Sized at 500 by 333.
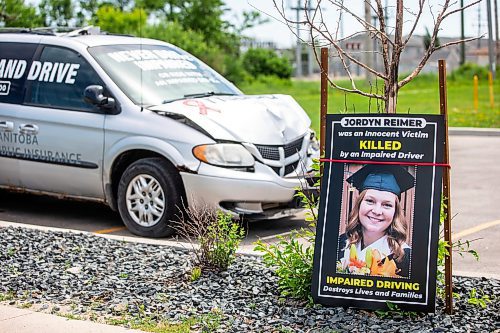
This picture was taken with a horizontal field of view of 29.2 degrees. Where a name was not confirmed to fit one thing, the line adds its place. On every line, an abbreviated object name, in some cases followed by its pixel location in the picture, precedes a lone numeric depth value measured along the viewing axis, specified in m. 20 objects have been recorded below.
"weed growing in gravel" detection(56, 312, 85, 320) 5.71
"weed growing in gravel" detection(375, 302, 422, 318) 5.54
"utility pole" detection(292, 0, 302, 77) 67.09
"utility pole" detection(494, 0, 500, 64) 44.13
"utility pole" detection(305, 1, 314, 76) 83.79
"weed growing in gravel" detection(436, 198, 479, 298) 5.64
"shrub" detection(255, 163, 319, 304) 5.93
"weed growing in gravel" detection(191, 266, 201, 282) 6.44
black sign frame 5.51
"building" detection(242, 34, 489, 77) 59.81
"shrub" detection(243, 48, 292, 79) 58.69
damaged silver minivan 8.66
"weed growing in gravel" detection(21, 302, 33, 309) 5.99
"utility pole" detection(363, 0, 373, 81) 33.37
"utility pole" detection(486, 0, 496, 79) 30.18
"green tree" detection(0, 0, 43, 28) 26.34
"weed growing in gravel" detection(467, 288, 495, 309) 5.66
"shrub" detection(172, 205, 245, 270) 6.52
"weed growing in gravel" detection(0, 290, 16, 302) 6.17
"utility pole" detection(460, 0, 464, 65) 55.33
